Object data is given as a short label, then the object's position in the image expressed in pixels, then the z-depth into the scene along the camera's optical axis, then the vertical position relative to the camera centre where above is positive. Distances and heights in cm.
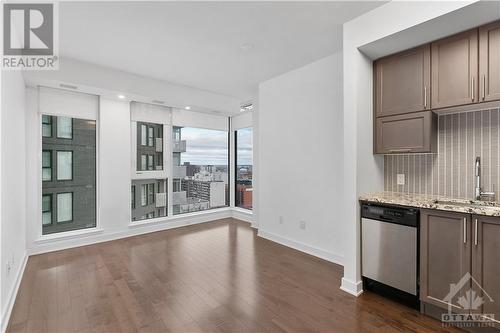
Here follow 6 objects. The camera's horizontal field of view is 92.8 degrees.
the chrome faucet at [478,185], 230 -18
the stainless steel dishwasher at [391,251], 229 -87
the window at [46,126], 397 +68
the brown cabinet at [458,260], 188 -80
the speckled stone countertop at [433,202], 192 -35
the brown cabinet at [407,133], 245 +36
